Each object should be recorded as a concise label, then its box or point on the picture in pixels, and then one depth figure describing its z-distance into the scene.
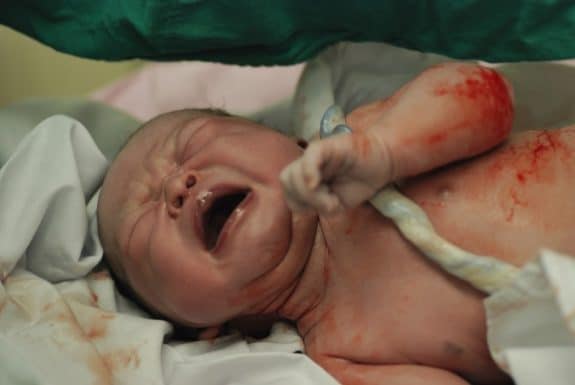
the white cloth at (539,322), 0.46
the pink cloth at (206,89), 0.72
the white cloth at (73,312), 0.54
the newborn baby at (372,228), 0.52
